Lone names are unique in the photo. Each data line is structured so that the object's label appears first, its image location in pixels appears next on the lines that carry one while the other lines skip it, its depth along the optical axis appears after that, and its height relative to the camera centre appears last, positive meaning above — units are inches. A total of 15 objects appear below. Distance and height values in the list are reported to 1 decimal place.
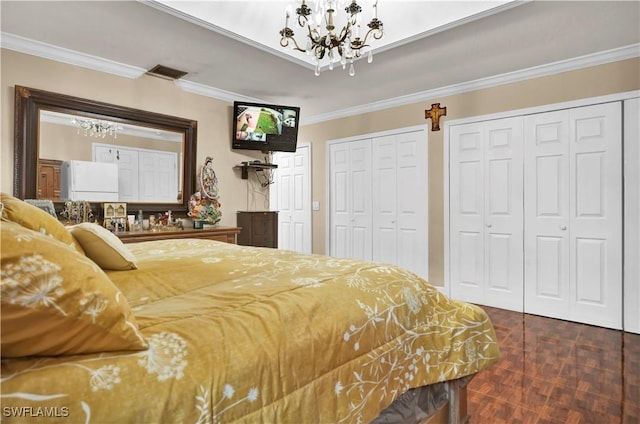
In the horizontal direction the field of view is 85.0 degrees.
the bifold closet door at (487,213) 144.3 -0.6
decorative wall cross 162.6 +45.8
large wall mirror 117.0 +22.0
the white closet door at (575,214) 123.6 -0.9
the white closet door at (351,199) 190.5 +6.8
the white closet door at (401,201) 170.4 +5.3
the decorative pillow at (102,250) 56.0 -6.4
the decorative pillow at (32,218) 44.7 -1.1
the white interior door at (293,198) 215.8 +8.1
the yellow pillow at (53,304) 24.1 -7.1
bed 25.1 -12.4
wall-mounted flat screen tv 170.2 +41.6
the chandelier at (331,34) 85.0 +45.6
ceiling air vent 137.9 +56.3
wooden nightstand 174.2 -9.0
